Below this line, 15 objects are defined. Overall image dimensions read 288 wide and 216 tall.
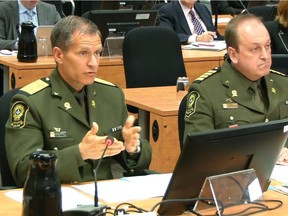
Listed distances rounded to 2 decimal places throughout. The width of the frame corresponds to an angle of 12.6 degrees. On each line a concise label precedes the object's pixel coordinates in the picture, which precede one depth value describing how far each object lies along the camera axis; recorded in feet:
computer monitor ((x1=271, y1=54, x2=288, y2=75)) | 25.04
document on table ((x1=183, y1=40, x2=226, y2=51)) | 36.29
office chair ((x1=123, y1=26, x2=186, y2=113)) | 30.61
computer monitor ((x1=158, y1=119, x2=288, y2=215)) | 13.47
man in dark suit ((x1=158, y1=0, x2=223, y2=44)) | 38.33
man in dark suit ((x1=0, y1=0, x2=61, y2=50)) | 36.06
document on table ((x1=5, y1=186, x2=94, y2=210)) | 14.87
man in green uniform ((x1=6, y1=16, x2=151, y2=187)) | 16.80
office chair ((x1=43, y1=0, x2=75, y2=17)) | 43.36
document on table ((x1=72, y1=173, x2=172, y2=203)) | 15.62
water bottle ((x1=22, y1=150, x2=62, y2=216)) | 11.81
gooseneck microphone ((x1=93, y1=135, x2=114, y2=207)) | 15.15
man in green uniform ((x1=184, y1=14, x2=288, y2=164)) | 19.56
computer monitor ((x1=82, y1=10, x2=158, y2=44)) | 33.23
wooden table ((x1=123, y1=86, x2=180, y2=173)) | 24.34
